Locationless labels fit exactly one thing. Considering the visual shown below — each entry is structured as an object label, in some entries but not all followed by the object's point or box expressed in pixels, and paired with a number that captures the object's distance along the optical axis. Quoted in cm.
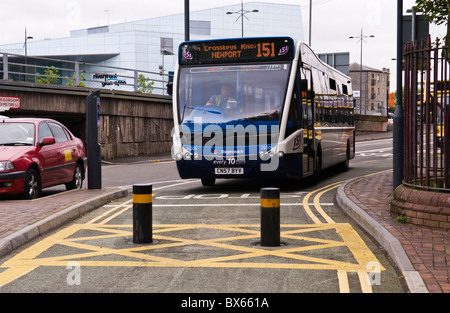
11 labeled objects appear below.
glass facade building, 9244
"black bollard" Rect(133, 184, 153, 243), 805
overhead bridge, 2336
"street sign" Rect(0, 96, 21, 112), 2197
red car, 1212
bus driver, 1366
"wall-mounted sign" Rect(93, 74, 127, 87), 2987
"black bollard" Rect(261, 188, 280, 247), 781
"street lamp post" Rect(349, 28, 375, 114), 7025
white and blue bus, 1343
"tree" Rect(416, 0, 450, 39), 977
